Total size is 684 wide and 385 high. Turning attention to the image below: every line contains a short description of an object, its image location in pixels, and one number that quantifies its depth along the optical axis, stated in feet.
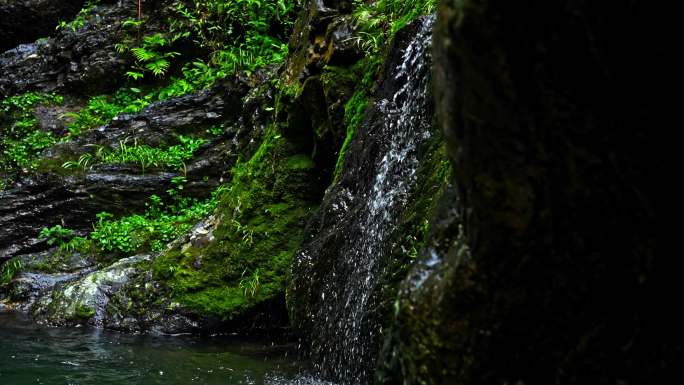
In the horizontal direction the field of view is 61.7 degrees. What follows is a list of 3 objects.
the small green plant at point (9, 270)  25.37
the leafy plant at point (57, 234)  27.00
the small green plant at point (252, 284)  19.71
